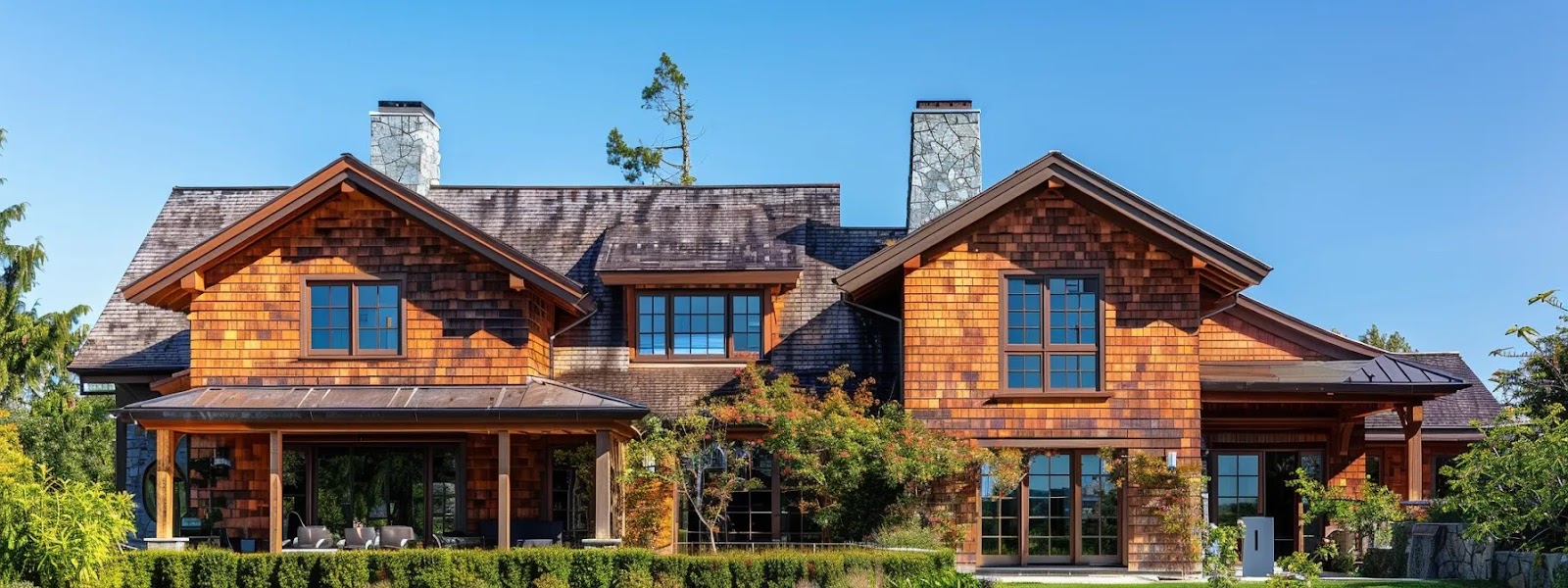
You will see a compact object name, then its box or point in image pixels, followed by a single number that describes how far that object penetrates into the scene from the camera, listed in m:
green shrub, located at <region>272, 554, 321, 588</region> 18.58
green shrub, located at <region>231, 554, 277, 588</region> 18.62
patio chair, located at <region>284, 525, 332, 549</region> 20.69
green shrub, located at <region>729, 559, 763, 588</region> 18.16
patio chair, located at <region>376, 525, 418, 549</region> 20.66
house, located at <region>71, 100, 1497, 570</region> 20.91
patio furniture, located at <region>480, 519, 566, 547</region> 21.34
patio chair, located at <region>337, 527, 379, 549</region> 20.83
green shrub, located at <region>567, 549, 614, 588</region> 18.56
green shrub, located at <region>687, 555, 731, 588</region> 18.19
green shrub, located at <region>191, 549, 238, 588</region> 18.55
